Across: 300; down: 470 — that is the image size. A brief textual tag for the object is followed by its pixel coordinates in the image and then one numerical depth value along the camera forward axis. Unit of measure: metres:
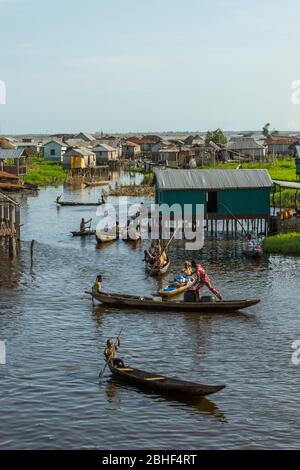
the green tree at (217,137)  129.88
